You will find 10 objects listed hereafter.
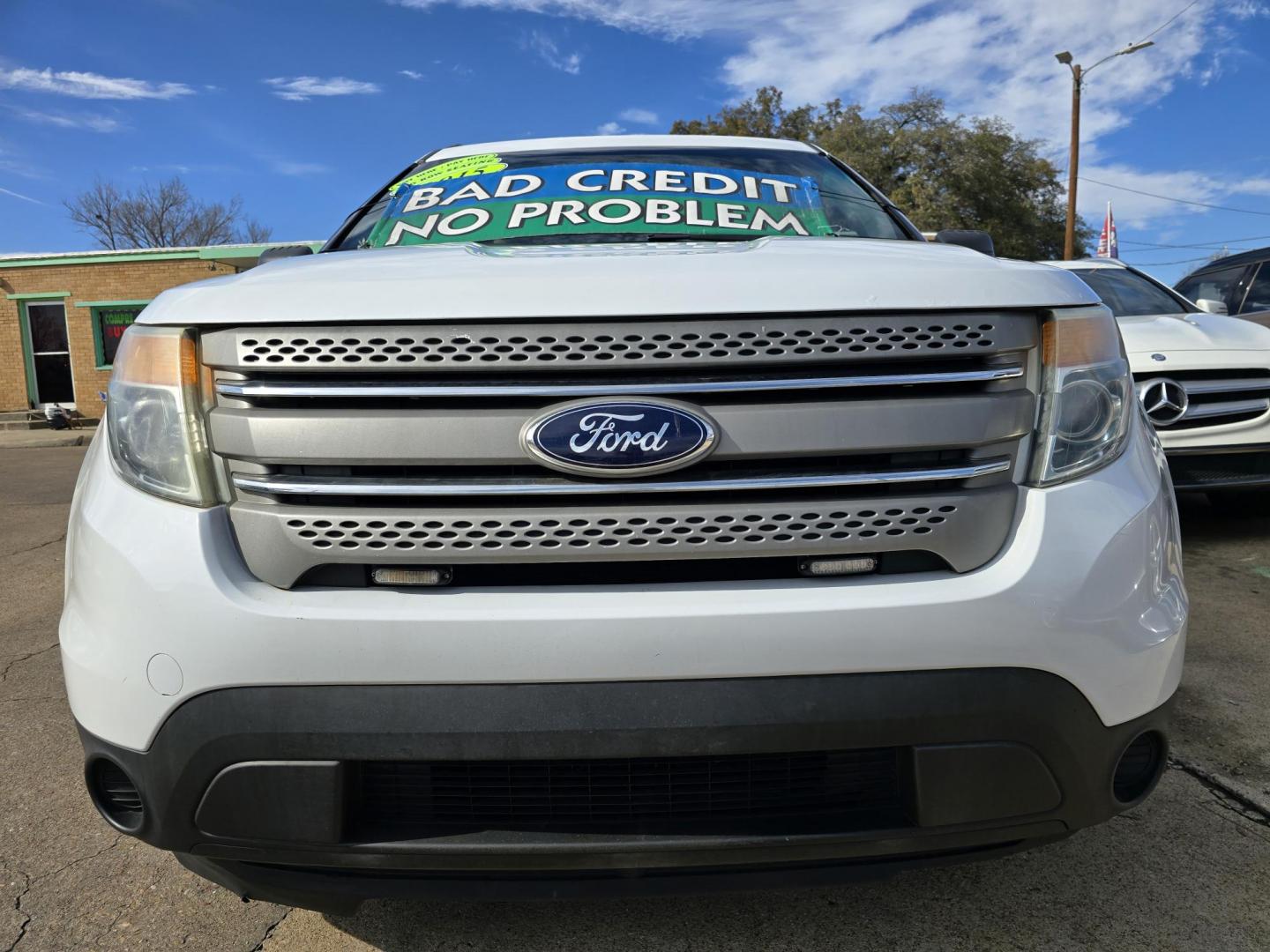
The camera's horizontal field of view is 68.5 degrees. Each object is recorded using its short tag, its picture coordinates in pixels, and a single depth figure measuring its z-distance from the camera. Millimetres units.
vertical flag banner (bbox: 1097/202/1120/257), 23625
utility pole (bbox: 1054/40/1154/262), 20359
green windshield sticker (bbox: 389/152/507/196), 2861
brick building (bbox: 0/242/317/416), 19984
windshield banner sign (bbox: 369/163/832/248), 2441
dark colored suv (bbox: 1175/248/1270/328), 8273
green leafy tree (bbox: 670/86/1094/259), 31672
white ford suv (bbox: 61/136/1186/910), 1373
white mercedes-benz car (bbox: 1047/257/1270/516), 4852
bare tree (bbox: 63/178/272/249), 42312
